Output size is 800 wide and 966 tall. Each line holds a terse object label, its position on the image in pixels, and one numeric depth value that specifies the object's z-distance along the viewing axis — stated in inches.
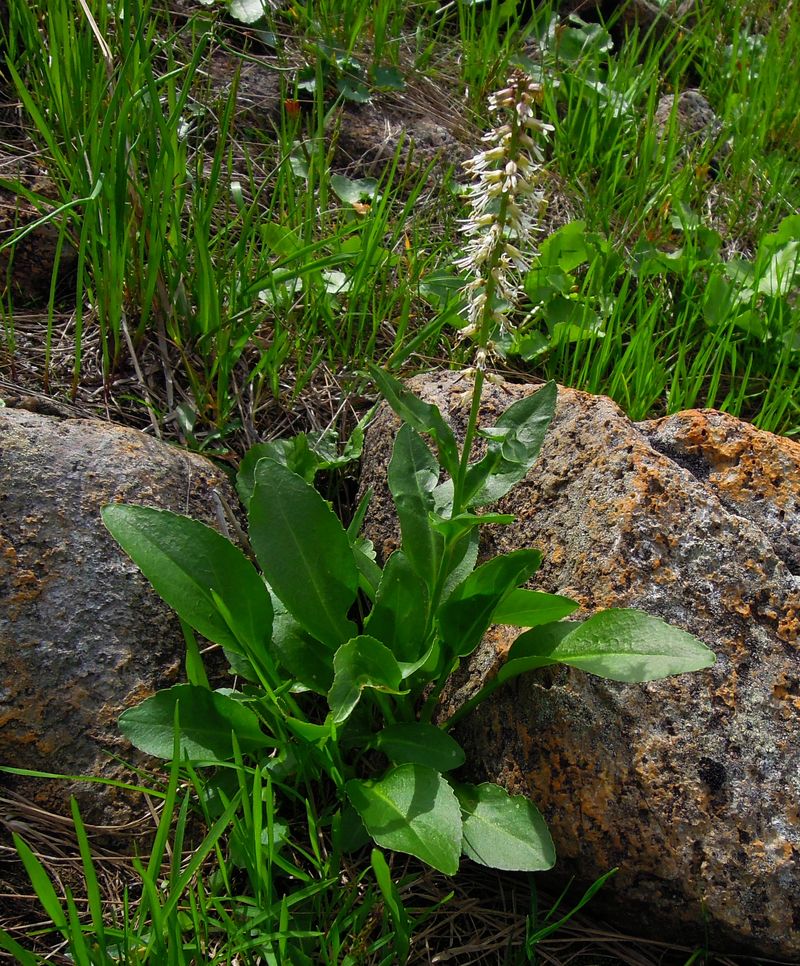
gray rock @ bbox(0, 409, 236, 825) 23.2
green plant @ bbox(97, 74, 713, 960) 21.4
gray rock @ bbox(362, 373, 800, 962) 21.5
